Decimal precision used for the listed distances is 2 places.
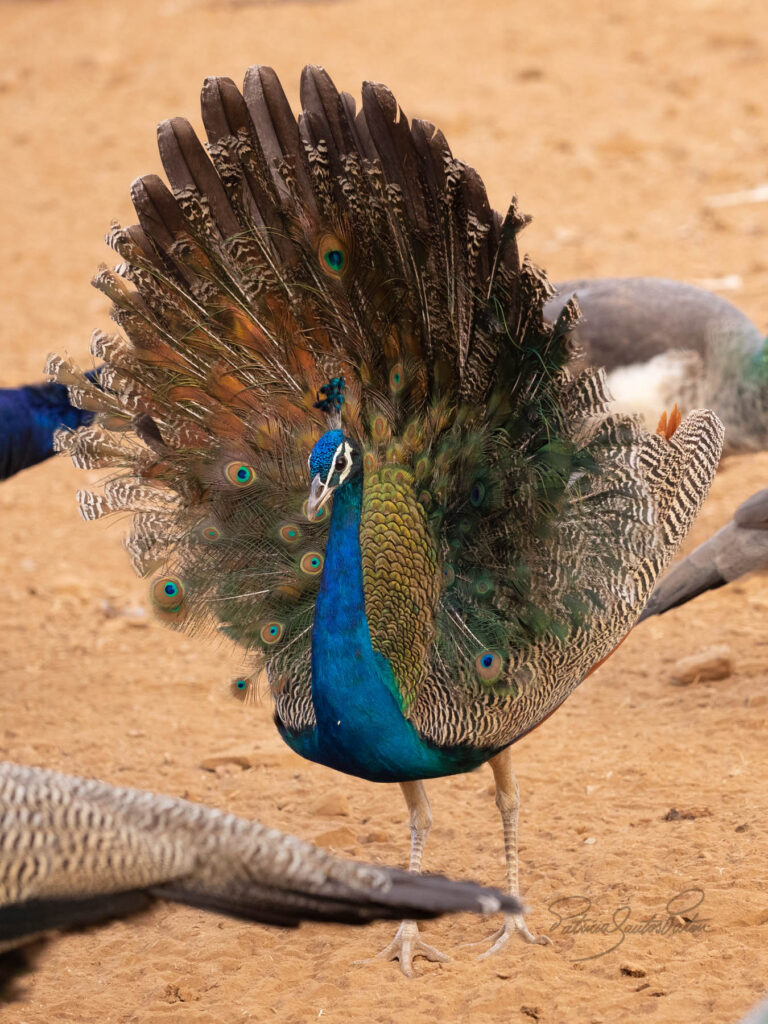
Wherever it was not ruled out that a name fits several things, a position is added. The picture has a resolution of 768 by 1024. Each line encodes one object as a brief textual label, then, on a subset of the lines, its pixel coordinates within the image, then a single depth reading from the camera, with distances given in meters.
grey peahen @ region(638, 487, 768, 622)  11.65
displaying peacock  8.10
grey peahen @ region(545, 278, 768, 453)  14.19
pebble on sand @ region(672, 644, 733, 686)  12.36
